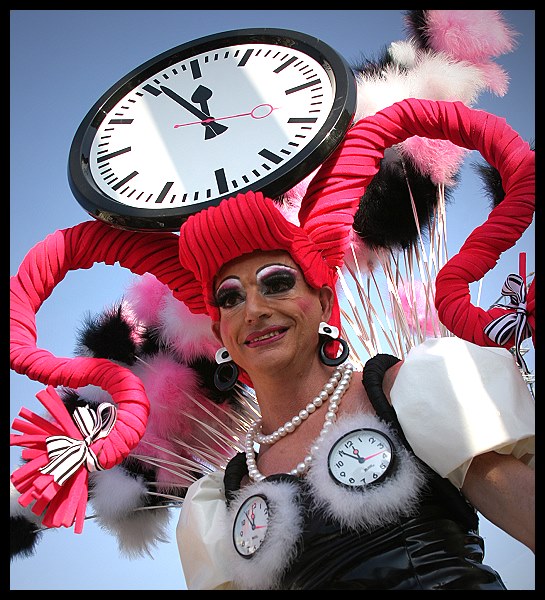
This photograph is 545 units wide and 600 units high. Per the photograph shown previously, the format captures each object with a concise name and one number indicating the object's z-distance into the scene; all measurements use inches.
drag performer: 69.9
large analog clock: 90.3
